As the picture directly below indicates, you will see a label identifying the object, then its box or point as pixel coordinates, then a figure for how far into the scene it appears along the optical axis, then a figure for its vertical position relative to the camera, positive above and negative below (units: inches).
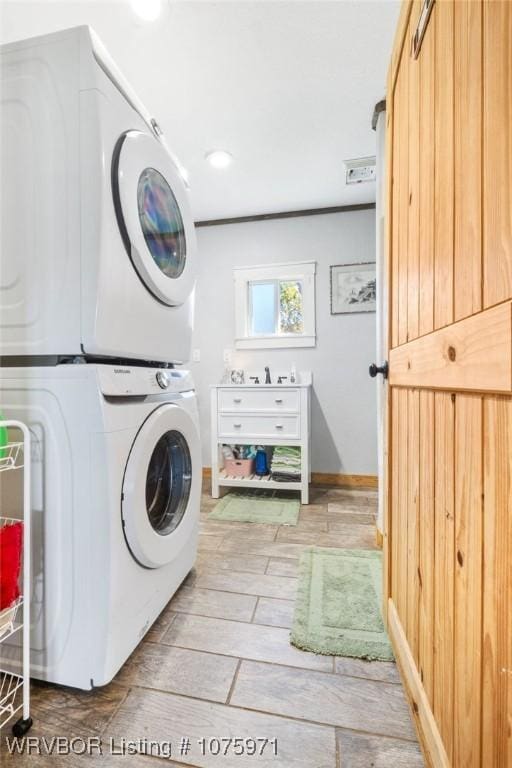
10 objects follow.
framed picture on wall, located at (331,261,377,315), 109.0 +29.8
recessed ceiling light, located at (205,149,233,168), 83.0 +55.1
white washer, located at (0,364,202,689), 34.0 -13.4
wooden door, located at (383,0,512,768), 18.4 +0.2
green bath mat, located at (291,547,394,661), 43.6 -33.7
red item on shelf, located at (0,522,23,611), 30.4 -16.4
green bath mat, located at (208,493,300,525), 83.8 -33.8
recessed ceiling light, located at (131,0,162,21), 49.2 +54.5
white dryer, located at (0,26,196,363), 34.6 +18.7
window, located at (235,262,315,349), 113.9 +26.0
